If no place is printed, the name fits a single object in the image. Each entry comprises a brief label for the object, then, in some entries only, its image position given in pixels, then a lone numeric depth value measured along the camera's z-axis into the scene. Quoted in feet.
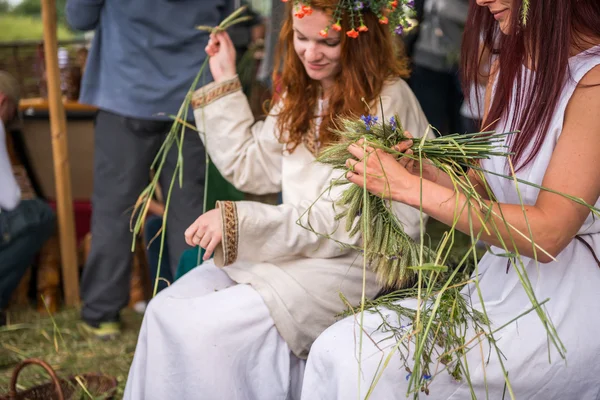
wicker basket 8.32
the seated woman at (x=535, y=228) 5.61
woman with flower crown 7.16
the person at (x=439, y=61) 14.92
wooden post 11.68
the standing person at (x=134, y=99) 10.76
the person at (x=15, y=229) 11.59
